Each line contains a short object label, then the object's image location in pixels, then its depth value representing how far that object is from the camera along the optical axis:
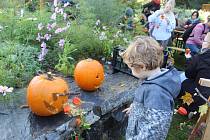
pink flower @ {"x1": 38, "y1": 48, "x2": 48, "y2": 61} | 2.64
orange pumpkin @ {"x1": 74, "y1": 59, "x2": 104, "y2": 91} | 2.36
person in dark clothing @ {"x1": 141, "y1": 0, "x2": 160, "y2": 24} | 6.25
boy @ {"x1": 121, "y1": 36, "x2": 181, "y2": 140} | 1.39
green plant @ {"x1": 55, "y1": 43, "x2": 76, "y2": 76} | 2.67
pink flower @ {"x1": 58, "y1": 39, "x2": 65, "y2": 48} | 2.78
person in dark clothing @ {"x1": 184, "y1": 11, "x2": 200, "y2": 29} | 6.02
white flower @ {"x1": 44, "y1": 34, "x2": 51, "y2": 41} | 2.85
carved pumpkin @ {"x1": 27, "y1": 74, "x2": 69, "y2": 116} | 1.92
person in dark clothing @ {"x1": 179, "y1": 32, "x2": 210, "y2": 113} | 2.97
